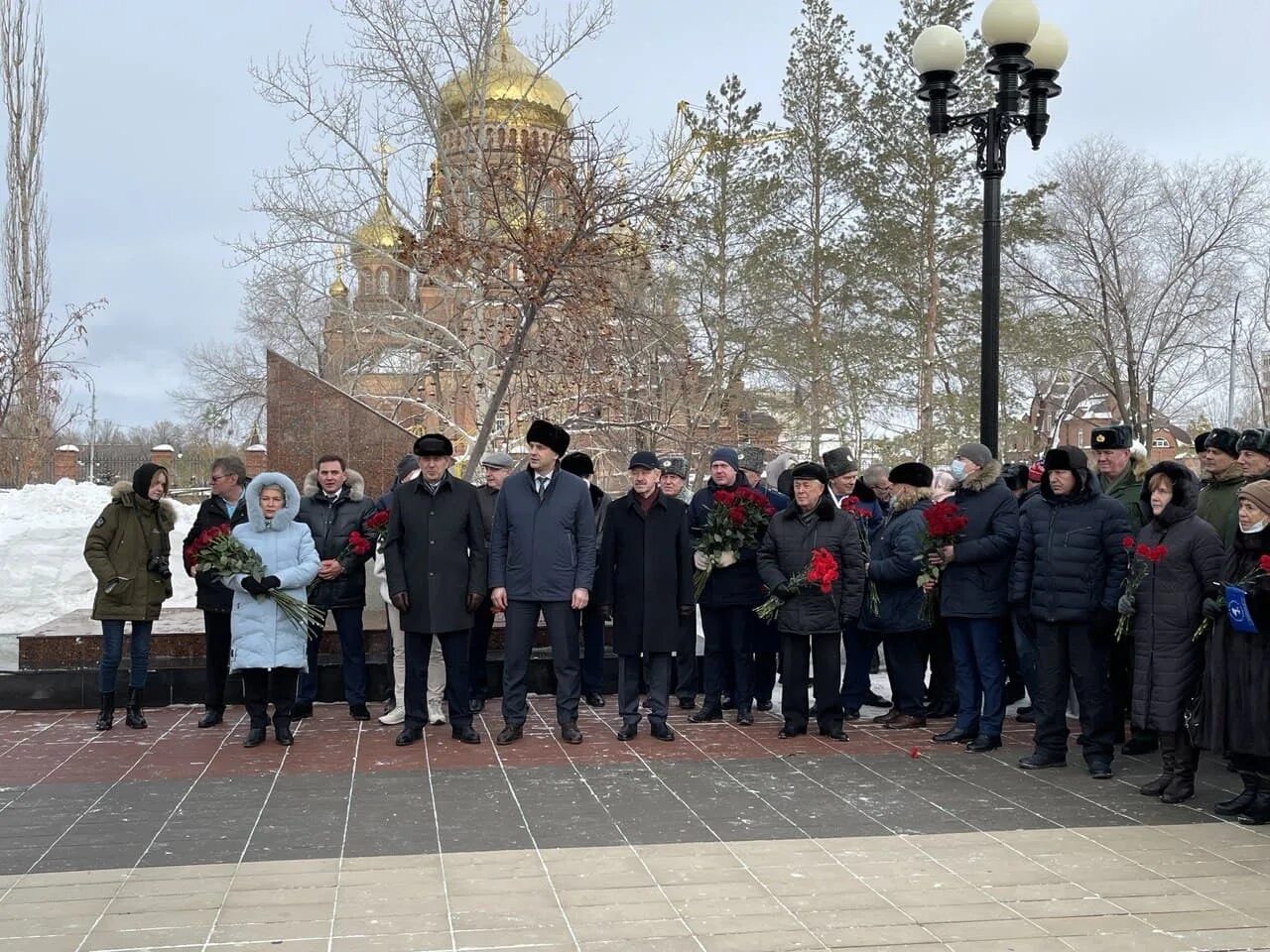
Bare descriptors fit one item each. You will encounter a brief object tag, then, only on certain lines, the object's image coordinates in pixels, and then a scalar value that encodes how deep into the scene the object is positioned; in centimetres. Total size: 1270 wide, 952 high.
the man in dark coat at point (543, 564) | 854
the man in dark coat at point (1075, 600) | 768
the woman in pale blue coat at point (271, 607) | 841
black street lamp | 976
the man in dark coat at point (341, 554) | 943
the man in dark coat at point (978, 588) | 844
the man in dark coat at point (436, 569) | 855
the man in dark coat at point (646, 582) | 867
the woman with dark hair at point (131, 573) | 888
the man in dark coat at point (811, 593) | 869
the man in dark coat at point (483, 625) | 972
